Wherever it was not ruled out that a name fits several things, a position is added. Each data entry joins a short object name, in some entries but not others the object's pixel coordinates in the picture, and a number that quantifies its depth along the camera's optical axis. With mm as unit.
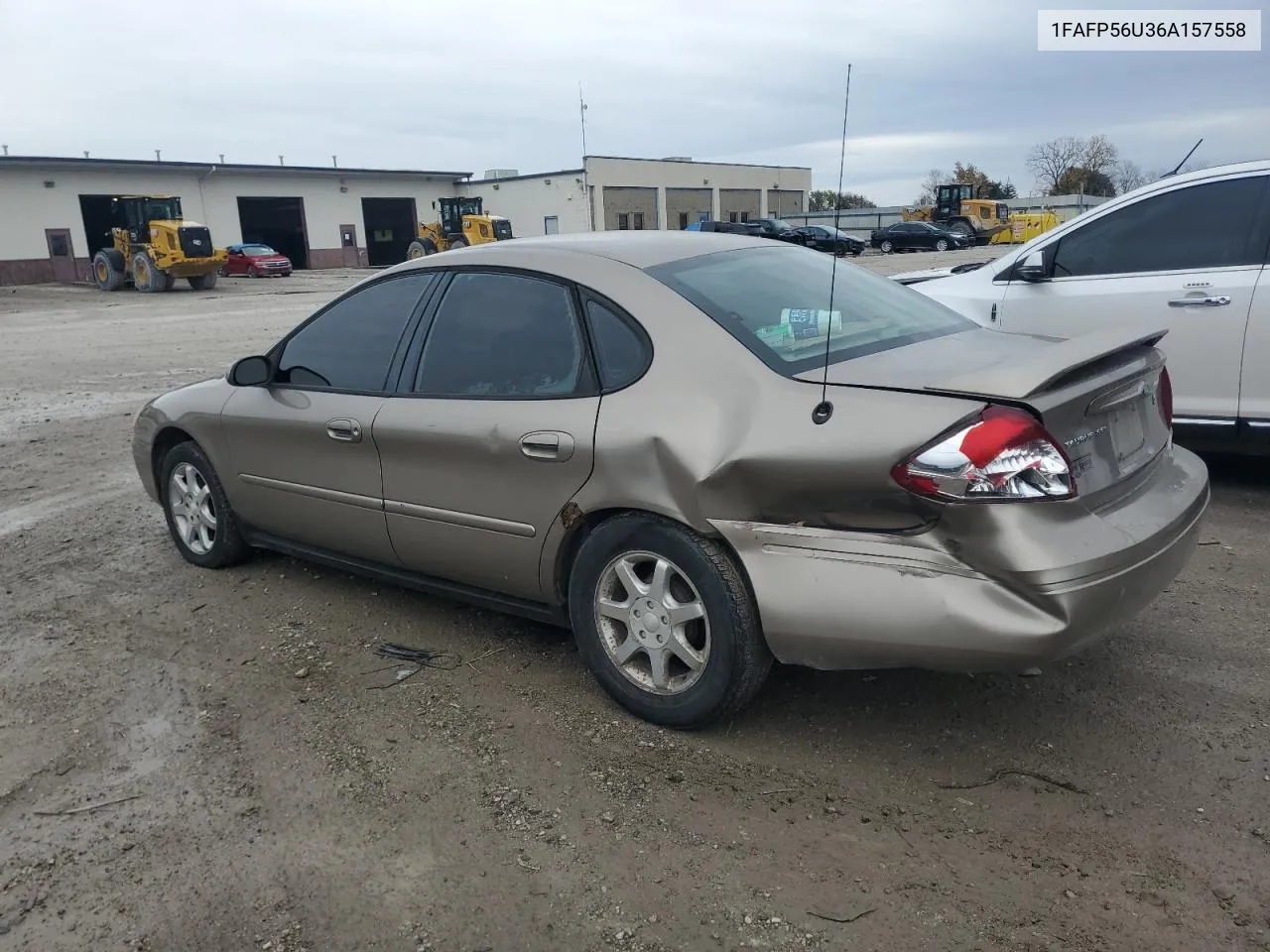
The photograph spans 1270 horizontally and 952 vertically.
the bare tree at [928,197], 62231
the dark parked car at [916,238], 45531
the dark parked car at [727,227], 34981
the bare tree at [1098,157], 59531
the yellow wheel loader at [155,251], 30781
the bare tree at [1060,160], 64438
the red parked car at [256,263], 40062
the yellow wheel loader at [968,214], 49062
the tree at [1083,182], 60344
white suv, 5238
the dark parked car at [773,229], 41691
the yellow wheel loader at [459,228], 40469
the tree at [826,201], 78875
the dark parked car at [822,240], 41238
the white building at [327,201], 40094
